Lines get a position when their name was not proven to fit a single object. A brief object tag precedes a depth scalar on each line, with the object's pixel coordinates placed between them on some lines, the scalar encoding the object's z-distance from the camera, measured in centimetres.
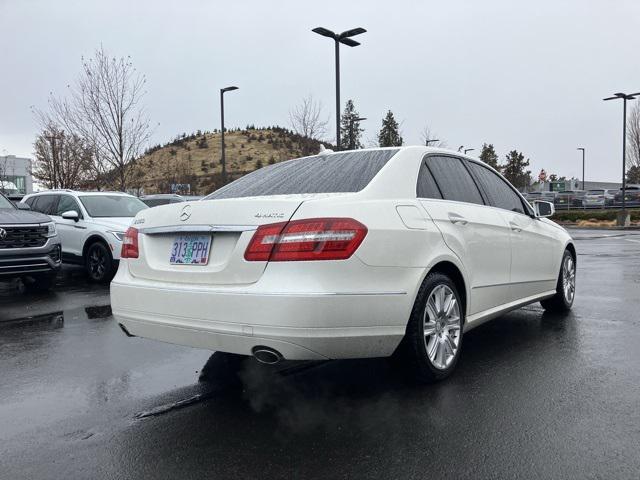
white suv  994
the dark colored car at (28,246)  826
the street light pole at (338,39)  1702
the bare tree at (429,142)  4146
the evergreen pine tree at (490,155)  6821
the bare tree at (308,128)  3056
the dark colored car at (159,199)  1748
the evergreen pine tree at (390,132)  5636
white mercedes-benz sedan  329
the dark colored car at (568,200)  4742
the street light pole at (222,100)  2416
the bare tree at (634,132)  4719
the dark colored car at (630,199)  4692
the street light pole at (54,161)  2536
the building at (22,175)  6181
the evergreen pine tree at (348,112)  6245
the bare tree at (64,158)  2433
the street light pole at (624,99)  3129
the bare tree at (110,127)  2120
